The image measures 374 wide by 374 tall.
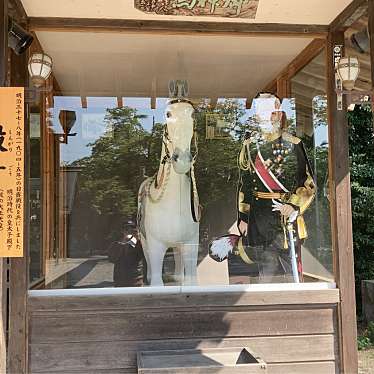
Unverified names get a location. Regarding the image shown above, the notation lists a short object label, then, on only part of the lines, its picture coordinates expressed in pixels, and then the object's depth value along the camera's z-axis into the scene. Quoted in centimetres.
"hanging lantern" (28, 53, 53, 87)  335
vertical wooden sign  303
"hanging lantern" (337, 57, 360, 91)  344
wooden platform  332
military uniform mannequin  387
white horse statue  375
